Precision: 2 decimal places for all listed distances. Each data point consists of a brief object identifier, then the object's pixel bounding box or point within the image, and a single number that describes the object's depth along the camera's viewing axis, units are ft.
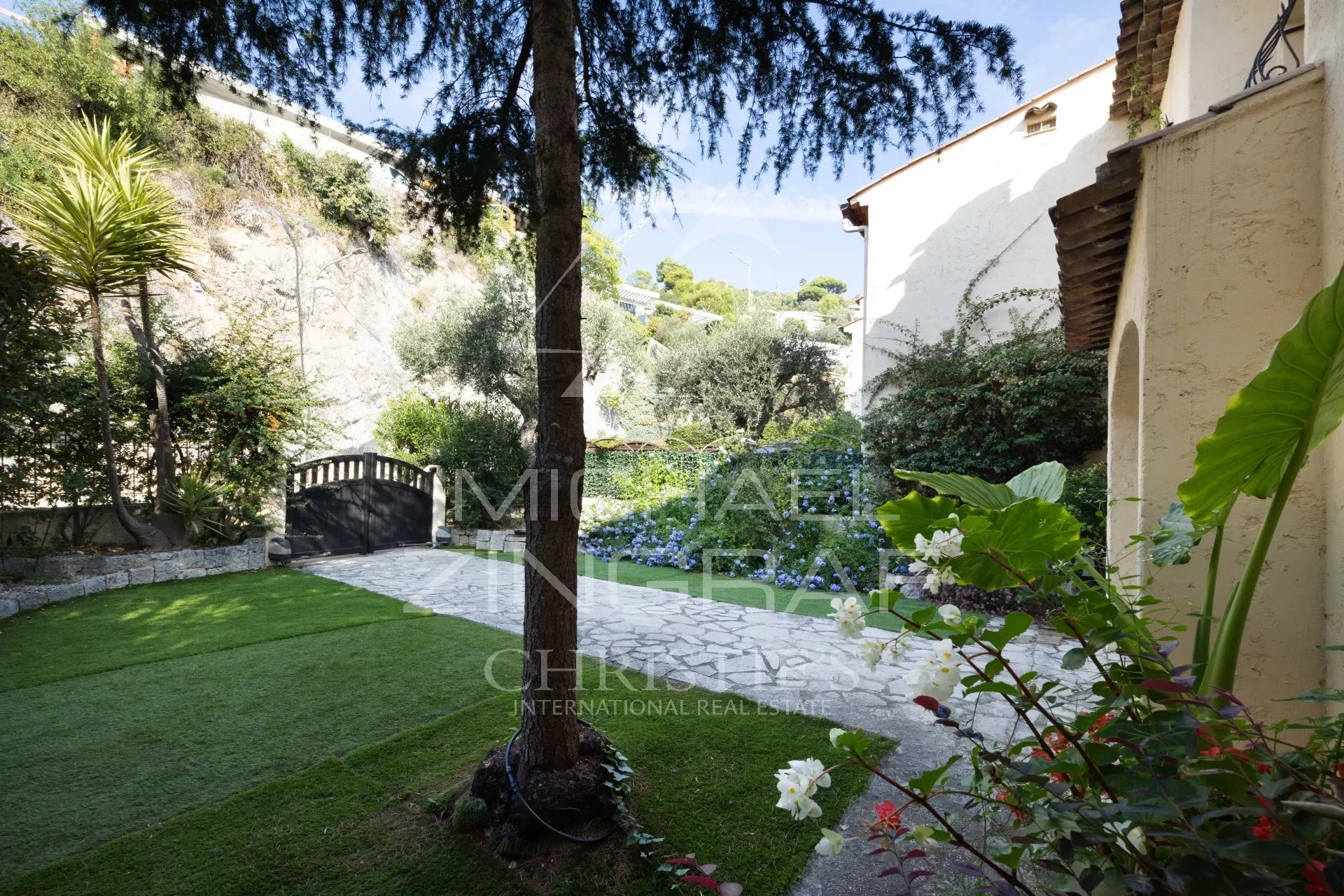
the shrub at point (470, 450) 35.81
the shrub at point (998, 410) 21.81
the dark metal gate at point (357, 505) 27.73
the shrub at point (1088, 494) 18.61
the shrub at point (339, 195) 48.24
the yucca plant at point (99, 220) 19.72
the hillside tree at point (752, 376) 46.57
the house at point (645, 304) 96.53
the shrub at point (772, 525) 24.49
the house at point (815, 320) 97.99
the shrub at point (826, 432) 32.71
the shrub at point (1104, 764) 2.43
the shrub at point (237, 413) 24.32
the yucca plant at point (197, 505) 23.52
